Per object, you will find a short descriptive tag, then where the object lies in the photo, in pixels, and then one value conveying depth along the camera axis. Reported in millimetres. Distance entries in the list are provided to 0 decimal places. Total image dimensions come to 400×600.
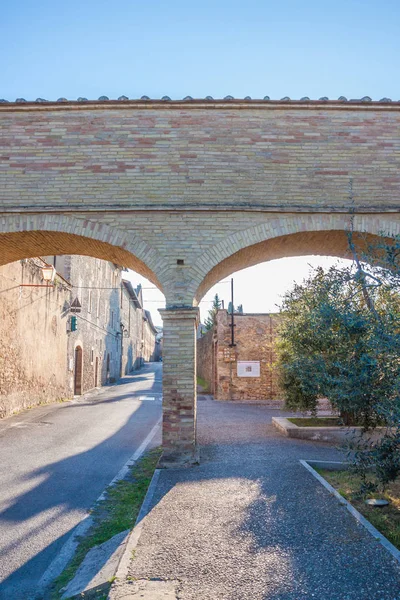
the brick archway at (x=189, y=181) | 7648
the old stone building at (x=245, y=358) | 18922
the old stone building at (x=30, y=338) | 12078
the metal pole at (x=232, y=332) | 18844
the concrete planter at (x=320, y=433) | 9305
